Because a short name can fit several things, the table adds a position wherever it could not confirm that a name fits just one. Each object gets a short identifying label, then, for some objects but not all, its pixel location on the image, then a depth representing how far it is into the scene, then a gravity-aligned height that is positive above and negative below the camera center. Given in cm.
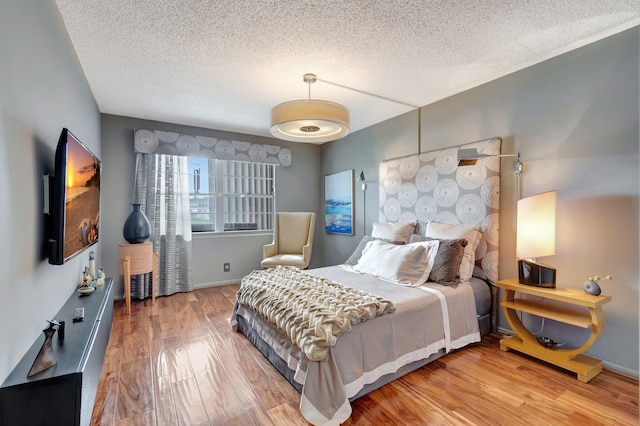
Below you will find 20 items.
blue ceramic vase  339 -20
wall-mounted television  154 +6
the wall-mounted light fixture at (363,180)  423 +44
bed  168 -71
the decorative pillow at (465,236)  268 -25
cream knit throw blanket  166 -64
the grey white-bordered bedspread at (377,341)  160 -90
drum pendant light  222 +72
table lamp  219 -17
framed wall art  456 +12
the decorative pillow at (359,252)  335 -49
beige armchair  430 -38
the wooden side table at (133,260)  325 -57
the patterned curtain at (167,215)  384 -6
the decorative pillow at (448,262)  253 -46
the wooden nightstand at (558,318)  196 -77
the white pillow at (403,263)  259 -49
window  443 +25
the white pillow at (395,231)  331 -24
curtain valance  381 +91
